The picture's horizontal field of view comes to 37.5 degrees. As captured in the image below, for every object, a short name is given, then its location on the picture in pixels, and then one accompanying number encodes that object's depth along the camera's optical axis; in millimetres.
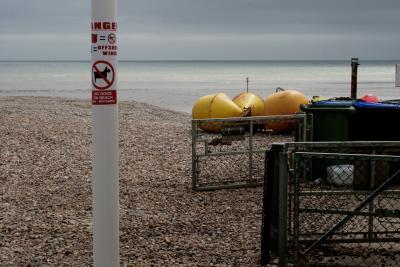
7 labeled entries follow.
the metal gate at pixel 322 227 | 5172
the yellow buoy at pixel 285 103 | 14914
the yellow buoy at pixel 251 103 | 15672
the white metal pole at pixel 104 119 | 4320
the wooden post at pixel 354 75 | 13539
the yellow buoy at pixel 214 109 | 15031
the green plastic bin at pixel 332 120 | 9195
